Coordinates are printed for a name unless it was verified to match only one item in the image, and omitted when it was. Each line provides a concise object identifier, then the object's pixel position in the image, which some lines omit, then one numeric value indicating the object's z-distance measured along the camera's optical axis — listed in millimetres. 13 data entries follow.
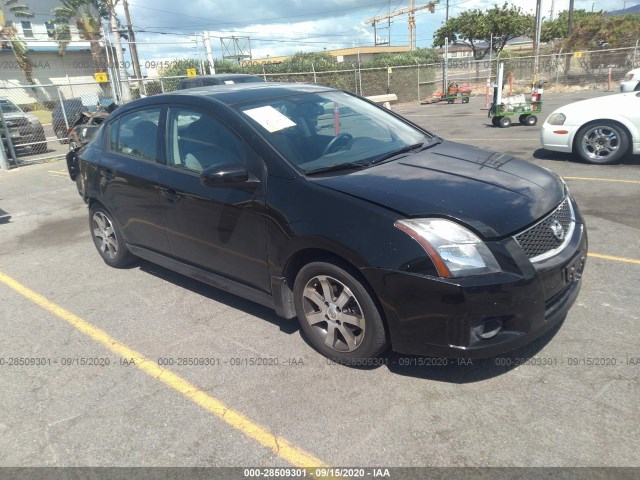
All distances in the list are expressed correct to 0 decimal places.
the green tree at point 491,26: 43188
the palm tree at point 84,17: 34781
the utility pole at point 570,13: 35344
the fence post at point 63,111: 14336
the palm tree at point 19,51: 33875
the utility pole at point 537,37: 26422
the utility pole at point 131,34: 29488
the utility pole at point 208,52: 20641
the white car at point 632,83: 17112
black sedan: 2521
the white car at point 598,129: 7281
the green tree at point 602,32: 32812
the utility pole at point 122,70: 16312
